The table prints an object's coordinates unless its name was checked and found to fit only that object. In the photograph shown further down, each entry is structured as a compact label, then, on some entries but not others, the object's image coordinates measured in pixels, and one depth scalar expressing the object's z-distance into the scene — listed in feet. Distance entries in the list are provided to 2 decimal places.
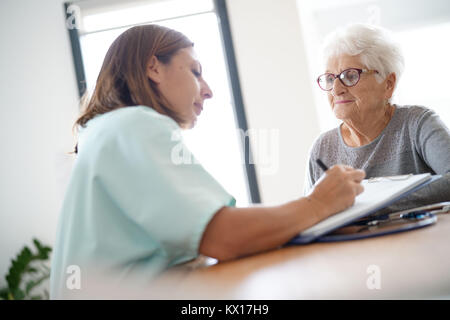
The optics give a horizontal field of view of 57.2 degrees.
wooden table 1.80
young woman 2.37
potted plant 10.23
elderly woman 4.95
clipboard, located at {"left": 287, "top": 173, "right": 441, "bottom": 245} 2.66
